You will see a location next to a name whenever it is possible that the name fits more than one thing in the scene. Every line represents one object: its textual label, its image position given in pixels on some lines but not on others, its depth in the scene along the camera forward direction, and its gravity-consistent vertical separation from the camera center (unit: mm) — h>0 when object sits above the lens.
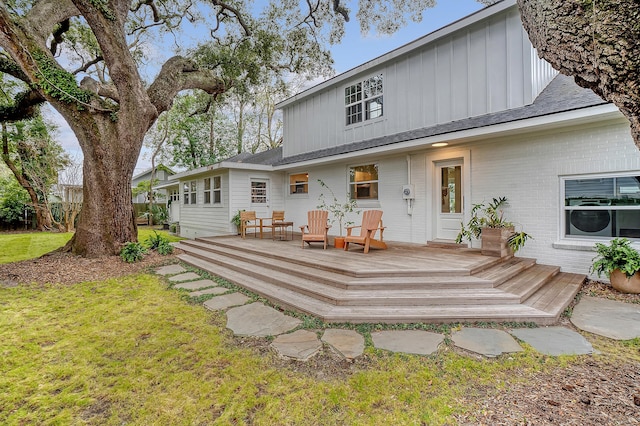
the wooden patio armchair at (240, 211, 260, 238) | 8883 -261
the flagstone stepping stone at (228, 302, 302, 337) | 3252 -1388
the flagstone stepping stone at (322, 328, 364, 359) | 2734 -1391
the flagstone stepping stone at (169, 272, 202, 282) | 5547 -1323
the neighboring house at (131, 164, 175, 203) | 22608 +3364
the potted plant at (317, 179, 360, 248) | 8459 +102
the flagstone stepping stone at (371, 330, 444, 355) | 2785 -1400
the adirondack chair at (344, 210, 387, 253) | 5895 -529
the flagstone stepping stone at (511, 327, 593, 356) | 2729 -1405
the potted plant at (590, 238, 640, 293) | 4188 -908
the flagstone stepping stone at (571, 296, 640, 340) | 3099 -1392
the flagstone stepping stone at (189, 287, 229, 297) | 4622 -1346
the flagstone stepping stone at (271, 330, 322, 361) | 2713 -1391
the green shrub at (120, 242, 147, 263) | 6559 -950
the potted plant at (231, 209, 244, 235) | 9711 -269
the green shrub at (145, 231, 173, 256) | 7686 -919
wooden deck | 3452 -1163
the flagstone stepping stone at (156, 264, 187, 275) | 6109 -1295
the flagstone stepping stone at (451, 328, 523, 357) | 2740 -1400
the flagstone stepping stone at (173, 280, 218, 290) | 5001 -1337
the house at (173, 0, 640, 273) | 4816 +1379
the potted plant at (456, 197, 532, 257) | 5289 -479
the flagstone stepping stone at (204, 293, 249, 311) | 4047 -1362
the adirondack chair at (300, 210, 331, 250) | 6473 -422
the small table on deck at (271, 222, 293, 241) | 8223 -797
